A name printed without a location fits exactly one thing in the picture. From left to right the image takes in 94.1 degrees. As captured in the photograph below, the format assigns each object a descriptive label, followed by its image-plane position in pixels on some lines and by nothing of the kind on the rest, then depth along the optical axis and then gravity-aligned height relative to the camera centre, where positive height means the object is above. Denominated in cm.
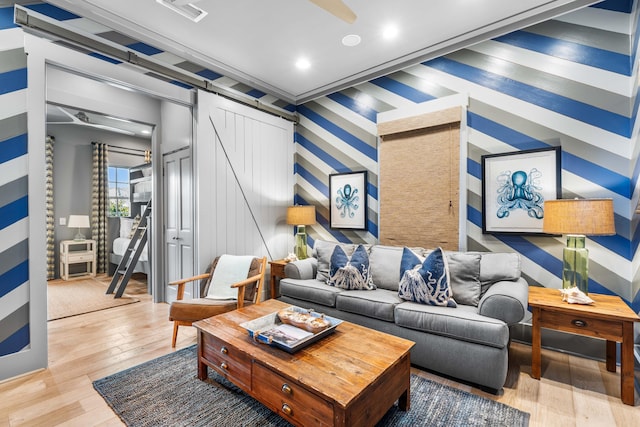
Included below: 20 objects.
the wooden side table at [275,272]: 385 -77
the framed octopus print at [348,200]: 387 +17
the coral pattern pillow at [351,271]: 296 -58
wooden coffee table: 141 -83
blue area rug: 178 -124
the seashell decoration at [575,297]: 214 -61
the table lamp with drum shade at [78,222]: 570 -18
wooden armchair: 269 -84
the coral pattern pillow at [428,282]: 245 -58
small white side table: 556 -81
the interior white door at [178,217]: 383 -5
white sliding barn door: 351 +44
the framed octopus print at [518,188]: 266 +23
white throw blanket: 310 -67
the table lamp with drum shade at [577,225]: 210 -9
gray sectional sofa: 205 -78
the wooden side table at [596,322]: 190 -75
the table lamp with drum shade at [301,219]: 399 -8
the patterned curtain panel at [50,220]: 549 -13
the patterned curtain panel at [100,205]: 612 +16
